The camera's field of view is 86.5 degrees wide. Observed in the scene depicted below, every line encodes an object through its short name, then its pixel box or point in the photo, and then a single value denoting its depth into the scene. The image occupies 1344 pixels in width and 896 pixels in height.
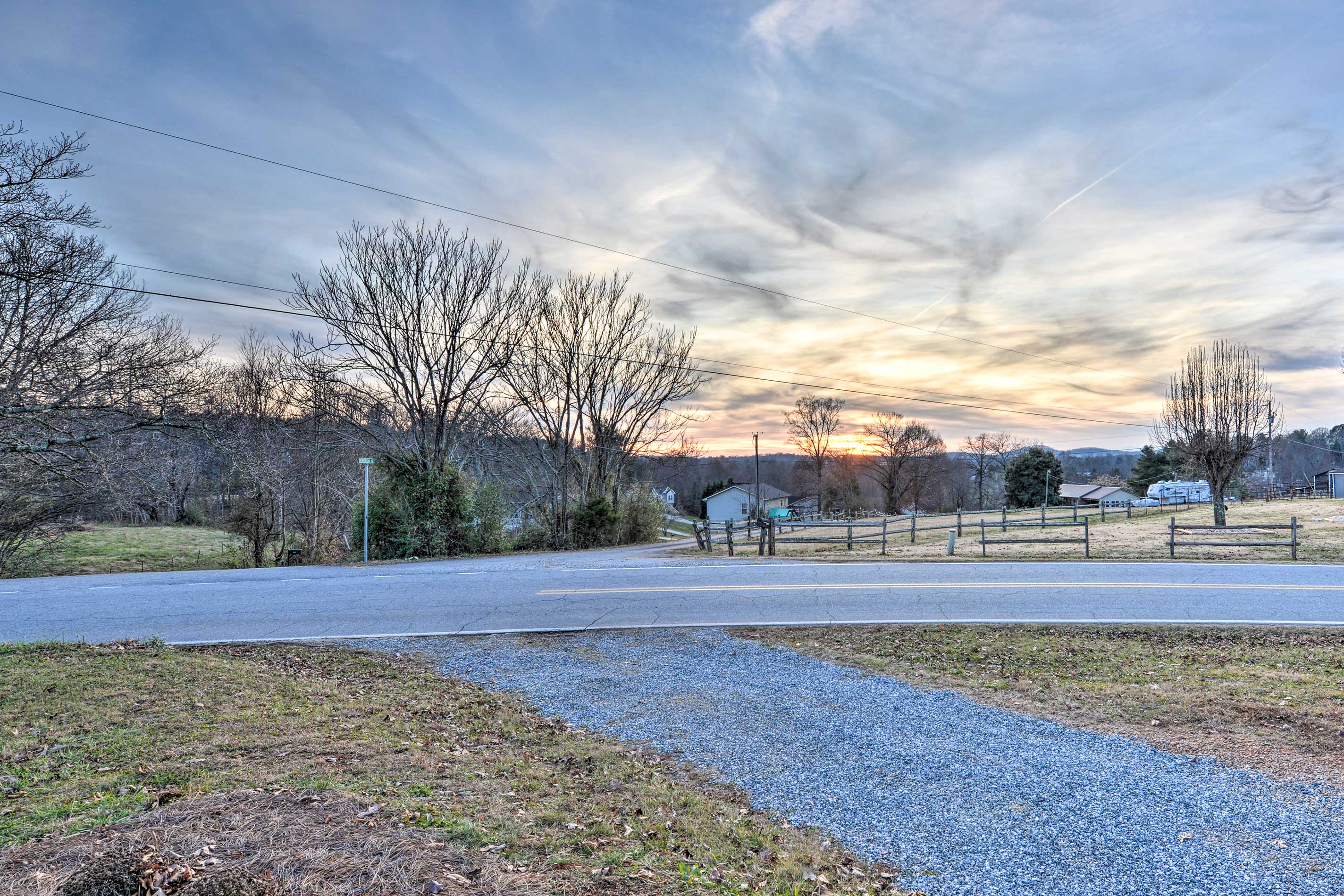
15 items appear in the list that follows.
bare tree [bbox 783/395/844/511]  68.56
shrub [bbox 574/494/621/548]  26.94
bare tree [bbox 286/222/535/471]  21.39
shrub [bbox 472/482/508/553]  22.20
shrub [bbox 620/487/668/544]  29.70
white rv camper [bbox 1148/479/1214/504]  55.09
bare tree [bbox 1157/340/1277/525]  29.70
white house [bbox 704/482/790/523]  79.81
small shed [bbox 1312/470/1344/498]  56.10
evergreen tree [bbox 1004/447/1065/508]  69.50
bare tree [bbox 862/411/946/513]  67.56
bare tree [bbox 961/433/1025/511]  78.12
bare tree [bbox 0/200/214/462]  7.32
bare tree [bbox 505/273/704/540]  27.55
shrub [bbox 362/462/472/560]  20.56
